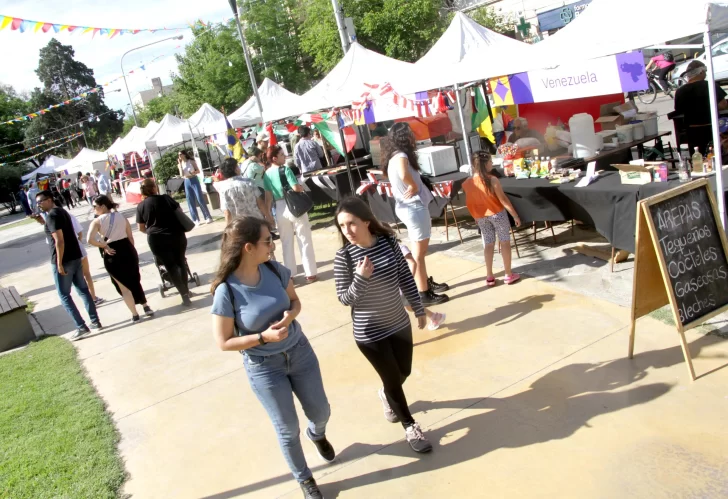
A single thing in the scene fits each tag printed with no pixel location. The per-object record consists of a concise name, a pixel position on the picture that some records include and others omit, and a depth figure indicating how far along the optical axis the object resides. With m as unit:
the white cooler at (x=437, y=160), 8.47
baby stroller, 8.66
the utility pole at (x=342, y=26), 14.25
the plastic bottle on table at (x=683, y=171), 5.37
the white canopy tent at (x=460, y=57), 6.66
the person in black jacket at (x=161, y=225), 7.36
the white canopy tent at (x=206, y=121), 17.17
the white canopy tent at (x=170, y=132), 19.08
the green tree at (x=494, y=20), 31.84
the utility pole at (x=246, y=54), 14.89
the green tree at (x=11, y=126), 47.34
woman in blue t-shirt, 3.08
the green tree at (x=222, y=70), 37.22
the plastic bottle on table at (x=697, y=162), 5.45
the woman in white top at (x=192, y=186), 14.36
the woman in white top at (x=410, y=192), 5.73
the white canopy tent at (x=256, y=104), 16.55
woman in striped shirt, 3.54
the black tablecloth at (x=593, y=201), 5.46
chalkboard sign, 3.87
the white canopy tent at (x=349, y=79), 9.43
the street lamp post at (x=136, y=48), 20.72
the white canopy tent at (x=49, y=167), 39.31
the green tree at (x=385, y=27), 29.69
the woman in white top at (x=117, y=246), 7.14
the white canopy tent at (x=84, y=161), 31.36
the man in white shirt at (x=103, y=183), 25.95
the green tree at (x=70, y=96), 68.32
